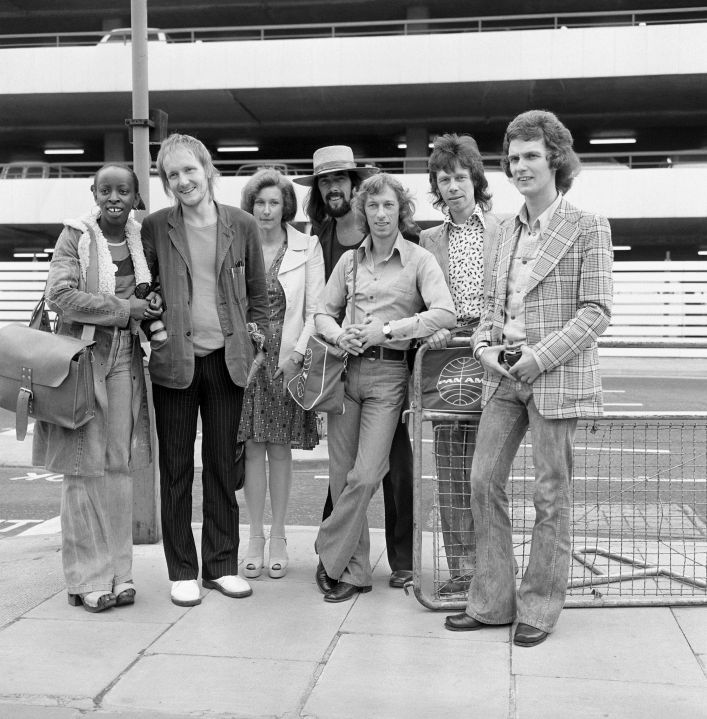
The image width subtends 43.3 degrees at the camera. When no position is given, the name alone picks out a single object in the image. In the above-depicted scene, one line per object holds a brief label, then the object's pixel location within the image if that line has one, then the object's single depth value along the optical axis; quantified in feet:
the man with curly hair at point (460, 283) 14.82
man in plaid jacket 12.59
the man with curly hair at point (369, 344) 14.58
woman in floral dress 16.25
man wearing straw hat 15.81
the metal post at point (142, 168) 18.03
